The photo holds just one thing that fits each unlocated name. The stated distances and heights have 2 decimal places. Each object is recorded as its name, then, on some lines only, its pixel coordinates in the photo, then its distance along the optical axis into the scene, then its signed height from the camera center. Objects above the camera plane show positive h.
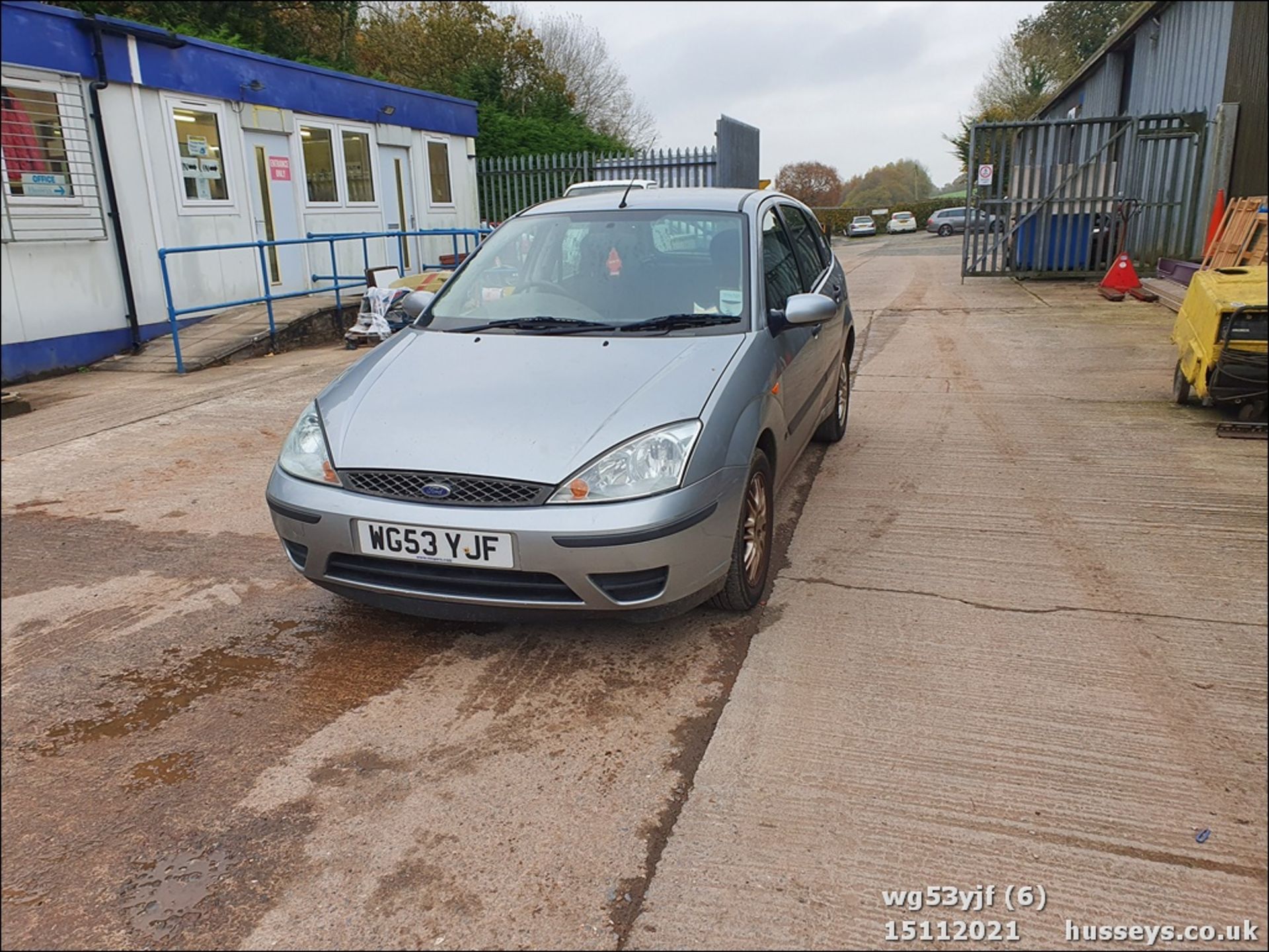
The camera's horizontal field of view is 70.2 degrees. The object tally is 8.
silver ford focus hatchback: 2.92 -0.70
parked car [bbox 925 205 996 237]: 43.19 -0.09
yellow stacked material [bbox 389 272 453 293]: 10.51 -0.51
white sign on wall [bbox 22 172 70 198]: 7.08 +0.55
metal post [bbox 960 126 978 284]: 14.17 +0.62
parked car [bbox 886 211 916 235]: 50.34 -0.14
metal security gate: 13.56 +0.32
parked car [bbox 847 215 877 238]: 47.22 -0.24
